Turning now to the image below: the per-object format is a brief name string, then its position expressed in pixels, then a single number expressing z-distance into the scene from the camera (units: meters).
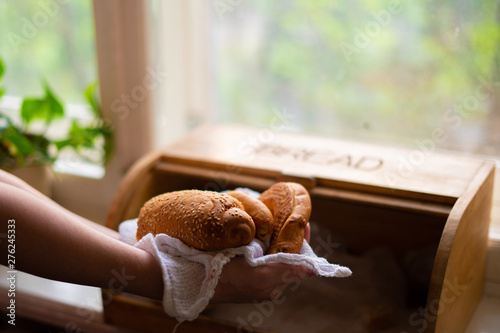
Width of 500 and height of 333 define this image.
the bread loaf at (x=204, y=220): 0.78
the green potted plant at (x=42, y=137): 1.32
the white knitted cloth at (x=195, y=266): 0.77
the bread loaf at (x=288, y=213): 0.80
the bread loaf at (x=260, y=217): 0.82
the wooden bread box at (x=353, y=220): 0.94
